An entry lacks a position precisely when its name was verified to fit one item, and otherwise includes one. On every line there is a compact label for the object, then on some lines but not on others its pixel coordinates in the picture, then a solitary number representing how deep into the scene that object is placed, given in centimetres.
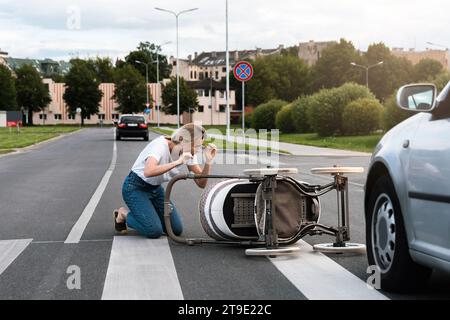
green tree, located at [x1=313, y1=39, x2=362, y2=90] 10719
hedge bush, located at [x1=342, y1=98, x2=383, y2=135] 4416
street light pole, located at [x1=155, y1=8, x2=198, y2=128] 8106
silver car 485
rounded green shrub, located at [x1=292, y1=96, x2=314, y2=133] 5284
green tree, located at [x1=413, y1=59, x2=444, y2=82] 11562
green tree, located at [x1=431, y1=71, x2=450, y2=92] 3685
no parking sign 3500
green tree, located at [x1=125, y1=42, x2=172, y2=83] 15725
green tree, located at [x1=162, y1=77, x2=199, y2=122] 12319
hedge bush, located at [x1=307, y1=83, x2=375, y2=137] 4634
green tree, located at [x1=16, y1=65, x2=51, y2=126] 13425
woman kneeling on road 842
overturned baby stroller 722
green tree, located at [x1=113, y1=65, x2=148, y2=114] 12888
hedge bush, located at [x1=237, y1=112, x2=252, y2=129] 6695
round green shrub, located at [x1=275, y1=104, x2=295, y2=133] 5669
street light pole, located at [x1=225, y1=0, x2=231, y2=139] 4586
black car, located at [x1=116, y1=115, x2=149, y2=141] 5225
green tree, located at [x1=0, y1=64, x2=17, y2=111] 12512
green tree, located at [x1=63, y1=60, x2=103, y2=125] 13188
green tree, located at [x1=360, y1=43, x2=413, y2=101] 10888
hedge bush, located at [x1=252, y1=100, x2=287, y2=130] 6184
